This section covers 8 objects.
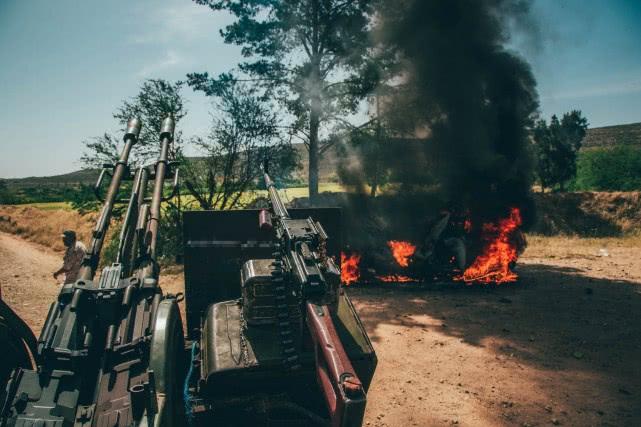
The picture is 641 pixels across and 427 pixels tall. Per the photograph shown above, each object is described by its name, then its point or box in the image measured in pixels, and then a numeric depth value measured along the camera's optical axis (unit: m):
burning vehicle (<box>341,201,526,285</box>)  13.24
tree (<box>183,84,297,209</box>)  16.00
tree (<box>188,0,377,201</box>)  17.97
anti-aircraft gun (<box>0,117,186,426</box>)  2.71
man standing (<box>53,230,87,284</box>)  8.41
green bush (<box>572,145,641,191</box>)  34.13
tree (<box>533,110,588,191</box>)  32.38
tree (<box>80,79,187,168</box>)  15.53
